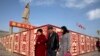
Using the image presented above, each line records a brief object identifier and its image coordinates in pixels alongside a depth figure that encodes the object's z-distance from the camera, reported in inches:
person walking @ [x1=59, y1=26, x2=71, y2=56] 107.3
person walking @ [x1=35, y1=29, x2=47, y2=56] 116.1
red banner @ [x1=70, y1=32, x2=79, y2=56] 274.6
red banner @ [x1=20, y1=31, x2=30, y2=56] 249.7
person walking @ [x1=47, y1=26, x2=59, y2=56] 110.3
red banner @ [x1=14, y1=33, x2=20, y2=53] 299.4
